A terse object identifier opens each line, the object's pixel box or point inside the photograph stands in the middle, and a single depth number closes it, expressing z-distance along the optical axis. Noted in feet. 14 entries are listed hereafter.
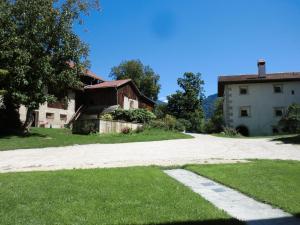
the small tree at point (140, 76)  166.01
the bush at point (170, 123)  84.12
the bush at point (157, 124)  80.50
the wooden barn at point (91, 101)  96.50
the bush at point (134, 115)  85.57
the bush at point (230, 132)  83.44
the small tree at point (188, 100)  143.86
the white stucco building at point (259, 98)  91.57
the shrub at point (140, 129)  75.49
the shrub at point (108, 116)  83.25
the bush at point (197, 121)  130.94
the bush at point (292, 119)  73.72
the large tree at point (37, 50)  61.79
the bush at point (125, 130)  72.95
